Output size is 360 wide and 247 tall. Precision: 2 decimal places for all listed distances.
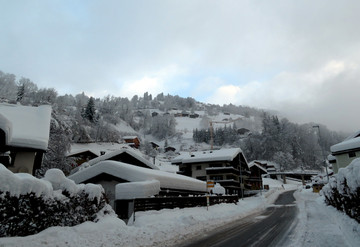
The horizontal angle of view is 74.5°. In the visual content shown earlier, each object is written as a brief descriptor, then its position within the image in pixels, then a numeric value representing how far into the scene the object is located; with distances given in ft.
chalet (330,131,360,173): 113.57
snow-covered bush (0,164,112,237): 25.16
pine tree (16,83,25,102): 331.45
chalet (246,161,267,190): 248.73
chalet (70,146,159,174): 93.86
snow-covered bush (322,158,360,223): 33.93
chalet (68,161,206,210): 58.23
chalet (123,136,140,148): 383.26
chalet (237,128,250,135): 621.31
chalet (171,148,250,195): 186.29
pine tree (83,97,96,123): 362.94
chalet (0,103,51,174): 56.75
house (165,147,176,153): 469.24
